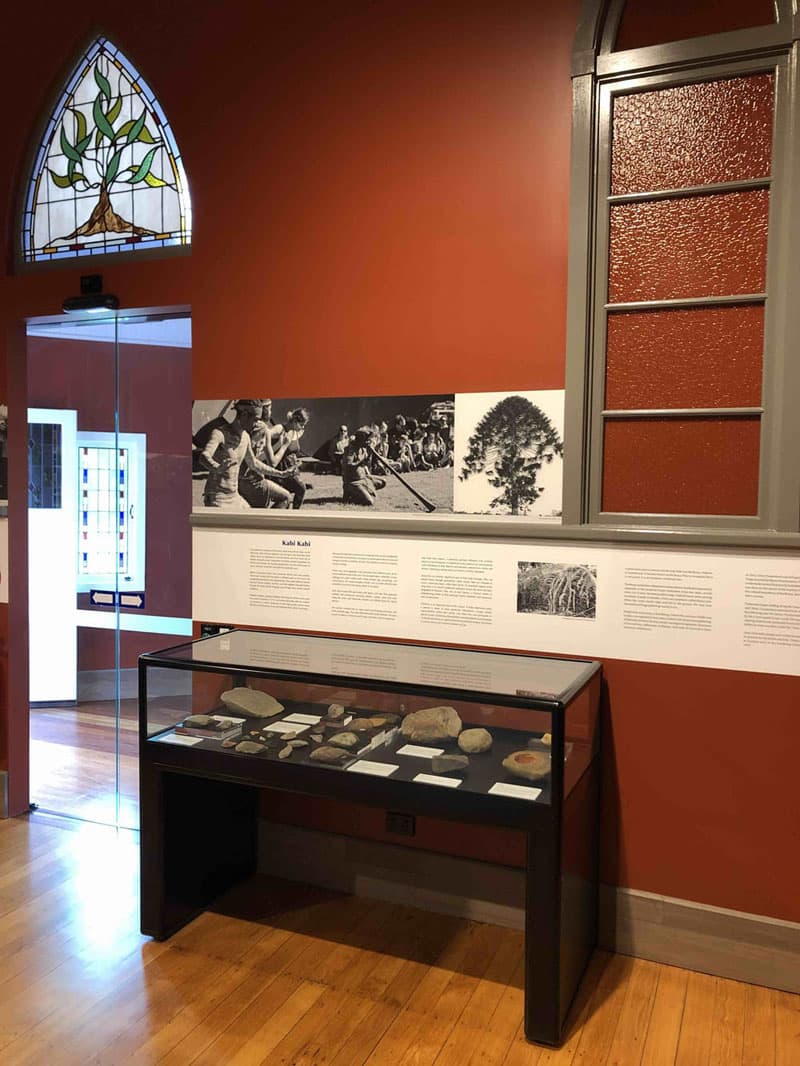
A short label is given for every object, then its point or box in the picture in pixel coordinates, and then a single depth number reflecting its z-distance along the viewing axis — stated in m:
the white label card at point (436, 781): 2.51
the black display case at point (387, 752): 2.43
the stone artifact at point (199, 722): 2.92
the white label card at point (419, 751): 2.62
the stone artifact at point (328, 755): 2.67
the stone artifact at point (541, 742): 2.39
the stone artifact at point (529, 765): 2.43
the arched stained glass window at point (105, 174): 3.59
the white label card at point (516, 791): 2.42
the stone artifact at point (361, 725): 2.72
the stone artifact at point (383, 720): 2.66
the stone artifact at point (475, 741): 2.56
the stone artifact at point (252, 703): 2.85
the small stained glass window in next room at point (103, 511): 3.91
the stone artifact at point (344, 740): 2.72
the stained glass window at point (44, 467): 4.04
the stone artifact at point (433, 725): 2.56
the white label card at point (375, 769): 2.58
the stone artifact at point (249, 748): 2.77
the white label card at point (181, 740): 2.88
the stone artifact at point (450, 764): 2.56
